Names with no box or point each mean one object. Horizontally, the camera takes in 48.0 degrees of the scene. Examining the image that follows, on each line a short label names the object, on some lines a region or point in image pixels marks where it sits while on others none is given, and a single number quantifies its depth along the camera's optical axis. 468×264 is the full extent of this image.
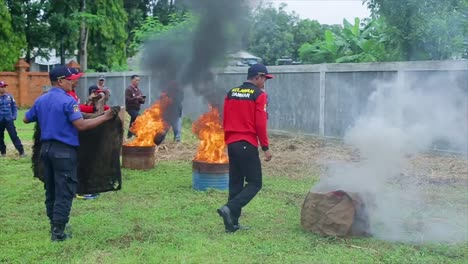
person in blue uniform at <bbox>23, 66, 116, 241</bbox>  5.38
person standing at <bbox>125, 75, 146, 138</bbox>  12.81
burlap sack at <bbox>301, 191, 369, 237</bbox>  5.67
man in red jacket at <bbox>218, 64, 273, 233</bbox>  5.89
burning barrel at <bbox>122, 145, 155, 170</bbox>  9.91
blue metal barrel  8.05
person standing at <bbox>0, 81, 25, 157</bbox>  11.18
